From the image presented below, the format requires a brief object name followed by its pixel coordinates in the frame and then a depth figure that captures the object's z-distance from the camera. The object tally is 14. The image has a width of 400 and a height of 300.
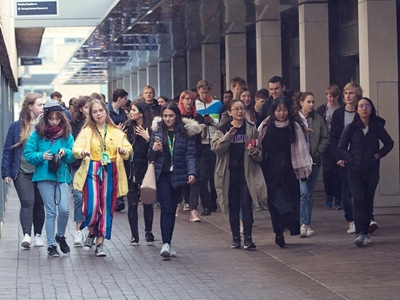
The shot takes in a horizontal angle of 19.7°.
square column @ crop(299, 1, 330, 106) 19.80
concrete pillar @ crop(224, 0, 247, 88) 26.83
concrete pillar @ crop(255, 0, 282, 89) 22.86
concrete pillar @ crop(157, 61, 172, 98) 39.83
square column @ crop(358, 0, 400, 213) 16.11
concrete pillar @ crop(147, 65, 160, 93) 43.81
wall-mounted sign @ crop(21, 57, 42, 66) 44.07
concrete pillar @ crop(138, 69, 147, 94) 48.56
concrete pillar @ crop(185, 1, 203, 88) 21.57
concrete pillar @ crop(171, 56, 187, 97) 36.12
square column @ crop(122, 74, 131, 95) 55.49
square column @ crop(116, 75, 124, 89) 58.97
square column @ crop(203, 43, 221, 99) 30.72
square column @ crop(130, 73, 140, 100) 51.91
